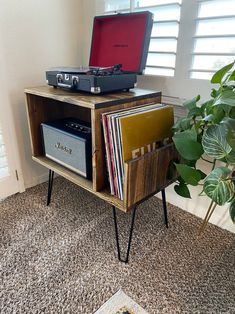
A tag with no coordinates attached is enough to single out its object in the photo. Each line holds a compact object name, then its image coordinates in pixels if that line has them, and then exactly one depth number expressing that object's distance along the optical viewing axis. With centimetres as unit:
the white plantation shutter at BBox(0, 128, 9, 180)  142
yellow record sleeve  87
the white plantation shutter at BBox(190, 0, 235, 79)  100
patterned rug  88
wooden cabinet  89
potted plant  69
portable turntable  101
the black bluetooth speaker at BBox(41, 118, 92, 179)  103
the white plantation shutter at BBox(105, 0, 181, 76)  117
